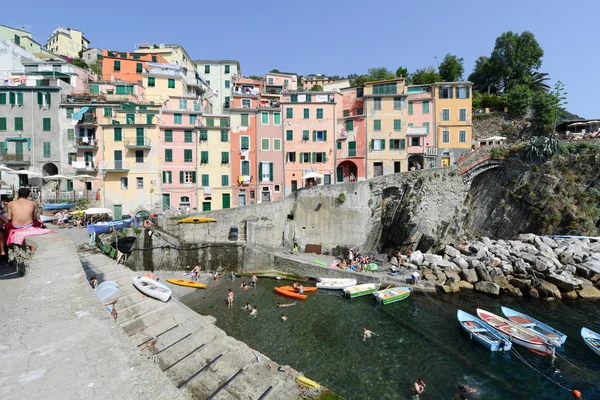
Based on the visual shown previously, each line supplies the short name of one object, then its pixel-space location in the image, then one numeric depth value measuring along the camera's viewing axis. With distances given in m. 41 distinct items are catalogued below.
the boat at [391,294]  21.60
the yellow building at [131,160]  31.75
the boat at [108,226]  21.28
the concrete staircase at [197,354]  9.70
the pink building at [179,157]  32.66
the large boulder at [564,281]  22.81
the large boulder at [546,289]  22.75
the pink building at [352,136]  35.16
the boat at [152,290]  13.20
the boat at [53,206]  23.95
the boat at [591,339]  15.89
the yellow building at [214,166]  33.34
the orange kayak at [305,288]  22.78
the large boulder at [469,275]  24.97
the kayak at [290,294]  22.02
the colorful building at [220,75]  54.66
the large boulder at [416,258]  27.44
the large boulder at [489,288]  23.29
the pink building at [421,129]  35.53
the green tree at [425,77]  43.62
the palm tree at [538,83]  43.22
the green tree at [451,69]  44.81
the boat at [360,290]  22.45
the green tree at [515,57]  43.88
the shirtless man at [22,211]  6.39
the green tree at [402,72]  47.50
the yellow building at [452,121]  35.66
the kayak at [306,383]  10.31
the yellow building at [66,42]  69.06
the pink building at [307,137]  35.00
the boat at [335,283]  23.74
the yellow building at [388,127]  34.97
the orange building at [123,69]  41.47
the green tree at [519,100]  38.75
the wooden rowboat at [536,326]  16.19
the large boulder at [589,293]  22.66
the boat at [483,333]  16.08
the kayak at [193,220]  26.55
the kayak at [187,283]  23.06
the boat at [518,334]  15.87
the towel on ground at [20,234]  6.20
